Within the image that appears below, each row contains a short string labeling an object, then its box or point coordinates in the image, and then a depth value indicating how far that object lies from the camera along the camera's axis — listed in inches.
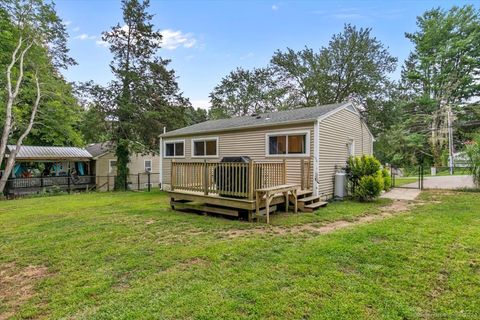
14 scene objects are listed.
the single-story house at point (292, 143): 337.1
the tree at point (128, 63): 616.2
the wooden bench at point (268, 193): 242.3
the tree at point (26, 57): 502.8
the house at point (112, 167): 783.7
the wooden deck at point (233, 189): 244.1
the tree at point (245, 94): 1119.0
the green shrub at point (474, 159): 393.1
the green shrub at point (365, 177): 335.6
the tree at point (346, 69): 957.8
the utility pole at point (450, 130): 790.5
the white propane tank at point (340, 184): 369.1
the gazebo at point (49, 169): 621.6
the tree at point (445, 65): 868.6
